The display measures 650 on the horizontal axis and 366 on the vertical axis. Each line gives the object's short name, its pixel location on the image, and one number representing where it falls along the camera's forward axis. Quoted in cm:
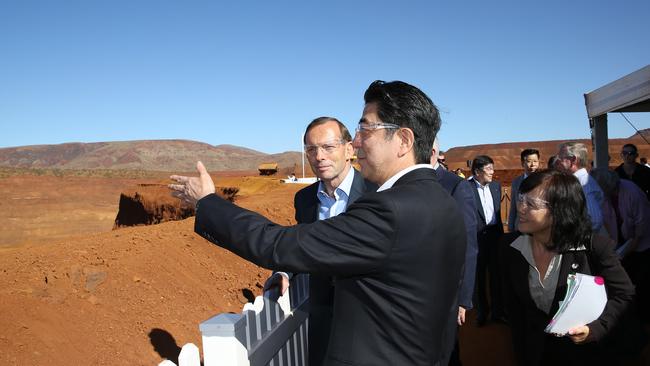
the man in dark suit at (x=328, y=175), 315
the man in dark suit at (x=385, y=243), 130
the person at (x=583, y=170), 440
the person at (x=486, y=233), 561
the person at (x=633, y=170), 738
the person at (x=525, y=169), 561
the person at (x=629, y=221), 463
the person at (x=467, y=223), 341
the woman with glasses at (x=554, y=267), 245
